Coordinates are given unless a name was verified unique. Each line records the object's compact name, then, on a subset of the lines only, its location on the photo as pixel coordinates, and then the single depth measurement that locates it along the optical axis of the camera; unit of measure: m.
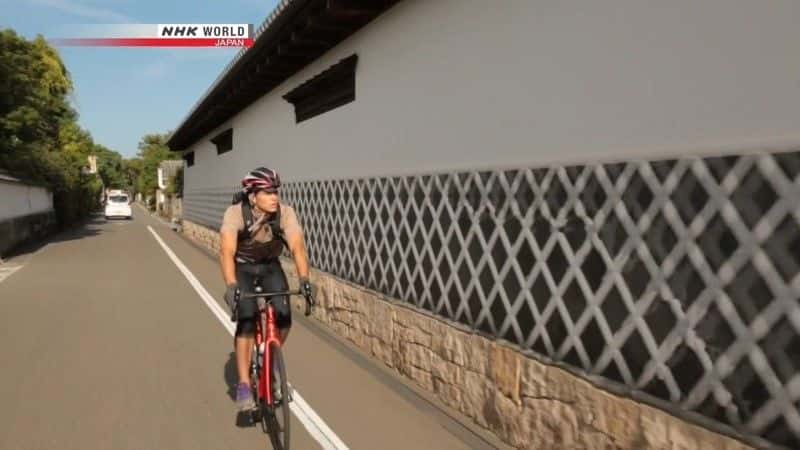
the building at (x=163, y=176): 61.64
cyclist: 4.22
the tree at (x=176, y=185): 40.88
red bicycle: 4.03
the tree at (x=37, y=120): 24.03
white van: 48.12
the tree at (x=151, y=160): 85.94
